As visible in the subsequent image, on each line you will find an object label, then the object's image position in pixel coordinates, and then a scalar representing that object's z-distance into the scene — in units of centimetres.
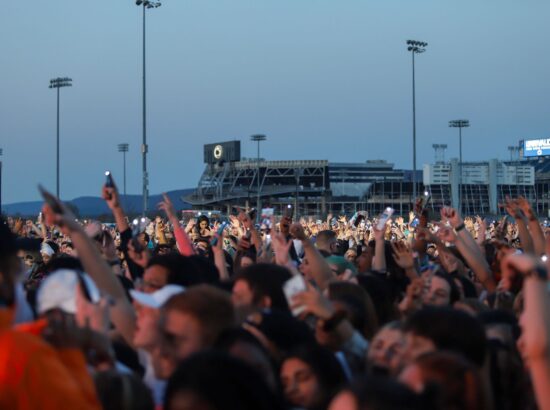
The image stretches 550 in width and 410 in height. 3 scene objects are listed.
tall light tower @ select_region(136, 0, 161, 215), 3791
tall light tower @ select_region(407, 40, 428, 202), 5822
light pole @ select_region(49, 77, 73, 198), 5828
